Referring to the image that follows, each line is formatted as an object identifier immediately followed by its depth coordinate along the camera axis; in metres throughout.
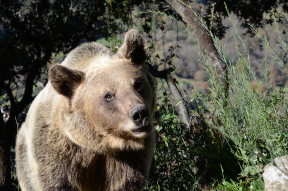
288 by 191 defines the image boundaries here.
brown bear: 5.97
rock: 5.18
